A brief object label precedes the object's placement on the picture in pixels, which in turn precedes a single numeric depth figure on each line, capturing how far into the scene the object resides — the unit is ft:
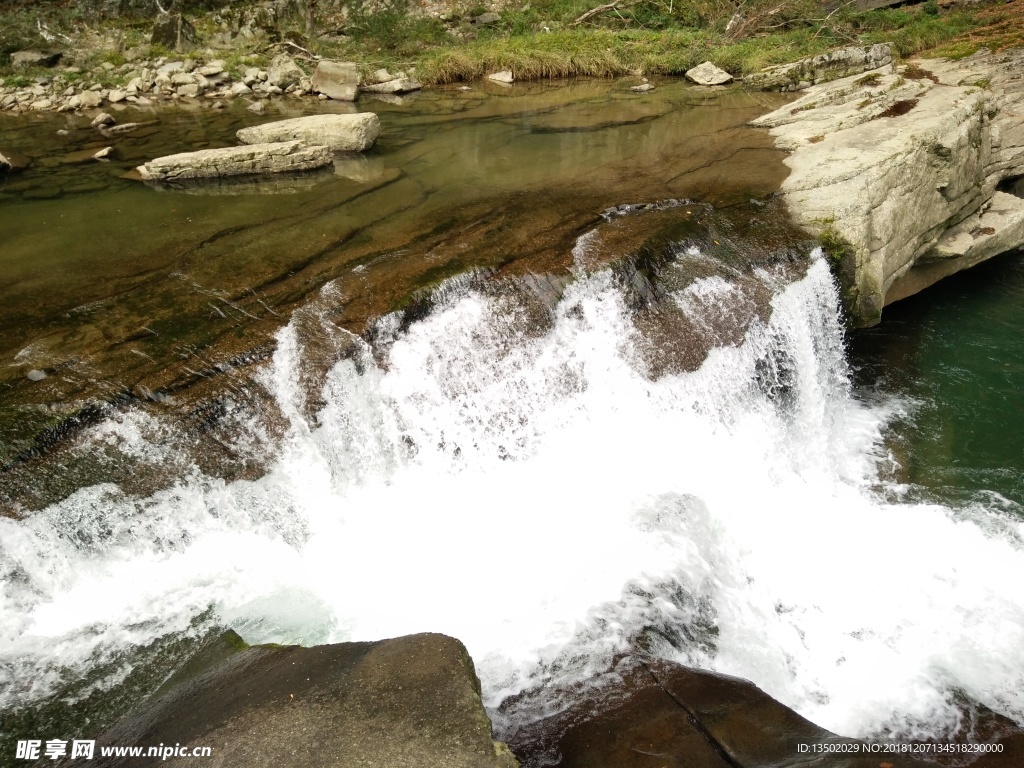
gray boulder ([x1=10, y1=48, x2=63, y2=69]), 46.98
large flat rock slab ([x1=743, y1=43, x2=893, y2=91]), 44.04
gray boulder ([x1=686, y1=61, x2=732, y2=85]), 47.42
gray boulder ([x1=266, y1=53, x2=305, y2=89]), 47.03
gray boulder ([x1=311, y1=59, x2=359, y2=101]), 45.29
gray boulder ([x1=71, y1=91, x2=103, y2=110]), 42.32
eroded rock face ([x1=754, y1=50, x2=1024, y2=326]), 23.24
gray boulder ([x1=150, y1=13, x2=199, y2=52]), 51.16
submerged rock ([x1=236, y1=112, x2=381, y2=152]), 31.19
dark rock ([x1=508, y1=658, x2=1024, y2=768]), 9.52
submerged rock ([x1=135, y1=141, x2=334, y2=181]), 27.84
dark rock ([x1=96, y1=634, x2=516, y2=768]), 8.49
